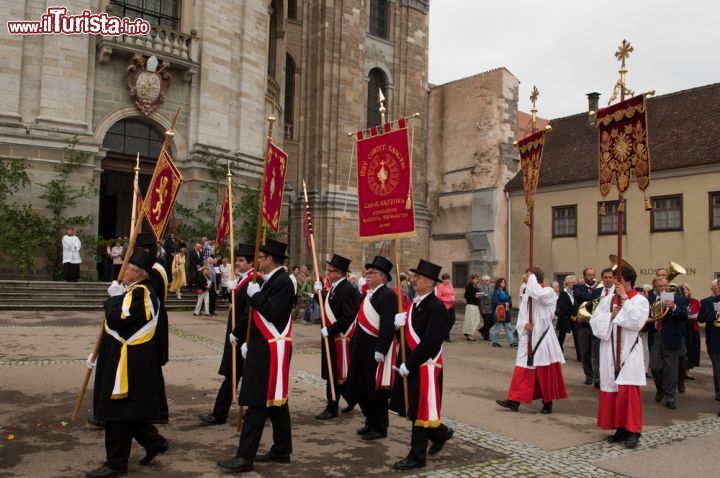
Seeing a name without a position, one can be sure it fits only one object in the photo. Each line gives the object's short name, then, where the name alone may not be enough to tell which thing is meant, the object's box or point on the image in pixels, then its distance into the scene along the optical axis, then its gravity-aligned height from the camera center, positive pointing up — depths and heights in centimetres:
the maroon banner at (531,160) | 916 +181
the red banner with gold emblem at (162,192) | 796 +105
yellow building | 2361 +342
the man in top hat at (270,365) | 545 -75
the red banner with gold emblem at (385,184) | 687 +107
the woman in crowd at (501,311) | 1559 -64
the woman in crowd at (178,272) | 1867 +15
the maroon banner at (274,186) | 714 +105
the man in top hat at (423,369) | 573 -79
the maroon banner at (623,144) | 743 +172
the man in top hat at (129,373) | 514 -79
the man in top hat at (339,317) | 764 -43
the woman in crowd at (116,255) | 1853 +60
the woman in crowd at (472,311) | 1652 -69
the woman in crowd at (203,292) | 1722 -38
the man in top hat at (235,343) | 686 -68
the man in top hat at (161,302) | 619 -26
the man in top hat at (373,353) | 656 -75
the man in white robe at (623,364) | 668 -81
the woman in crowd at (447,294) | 1472 -24
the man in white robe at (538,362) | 820 -98
